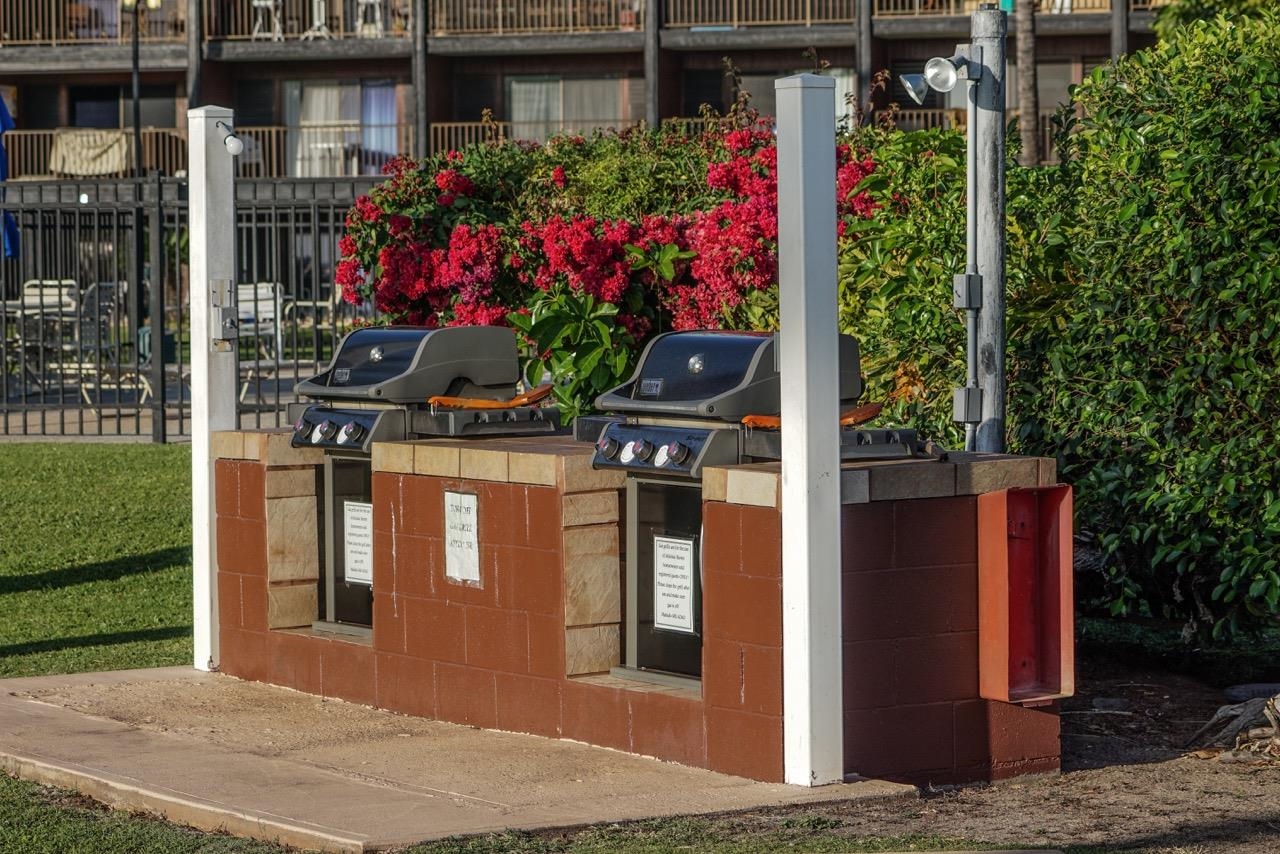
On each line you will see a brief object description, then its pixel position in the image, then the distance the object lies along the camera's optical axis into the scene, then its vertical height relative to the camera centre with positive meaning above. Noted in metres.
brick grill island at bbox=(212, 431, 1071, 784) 11.86 -1.00
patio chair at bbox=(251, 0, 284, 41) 67.69 +5.60
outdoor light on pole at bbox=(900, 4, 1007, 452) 14.56 +0.34
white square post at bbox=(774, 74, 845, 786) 11.44 -0.34
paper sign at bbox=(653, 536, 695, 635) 12.61 -0.88
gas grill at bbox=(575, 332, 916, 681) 12.29 -0.41
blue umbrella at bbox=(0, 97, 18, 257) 37.12 +1.10
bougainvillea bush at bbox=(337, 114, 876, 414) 18.27 +0.44
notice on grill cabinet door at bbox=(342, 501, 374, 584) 15.11 -0.86
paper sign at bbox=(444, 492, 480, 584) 13.70 -0.78
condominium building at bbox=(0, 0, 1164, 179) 64.45 +4.76
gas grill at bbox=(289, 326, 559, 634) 14.77 -0.33
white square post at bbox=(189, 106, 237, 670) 16.03 +0.05
